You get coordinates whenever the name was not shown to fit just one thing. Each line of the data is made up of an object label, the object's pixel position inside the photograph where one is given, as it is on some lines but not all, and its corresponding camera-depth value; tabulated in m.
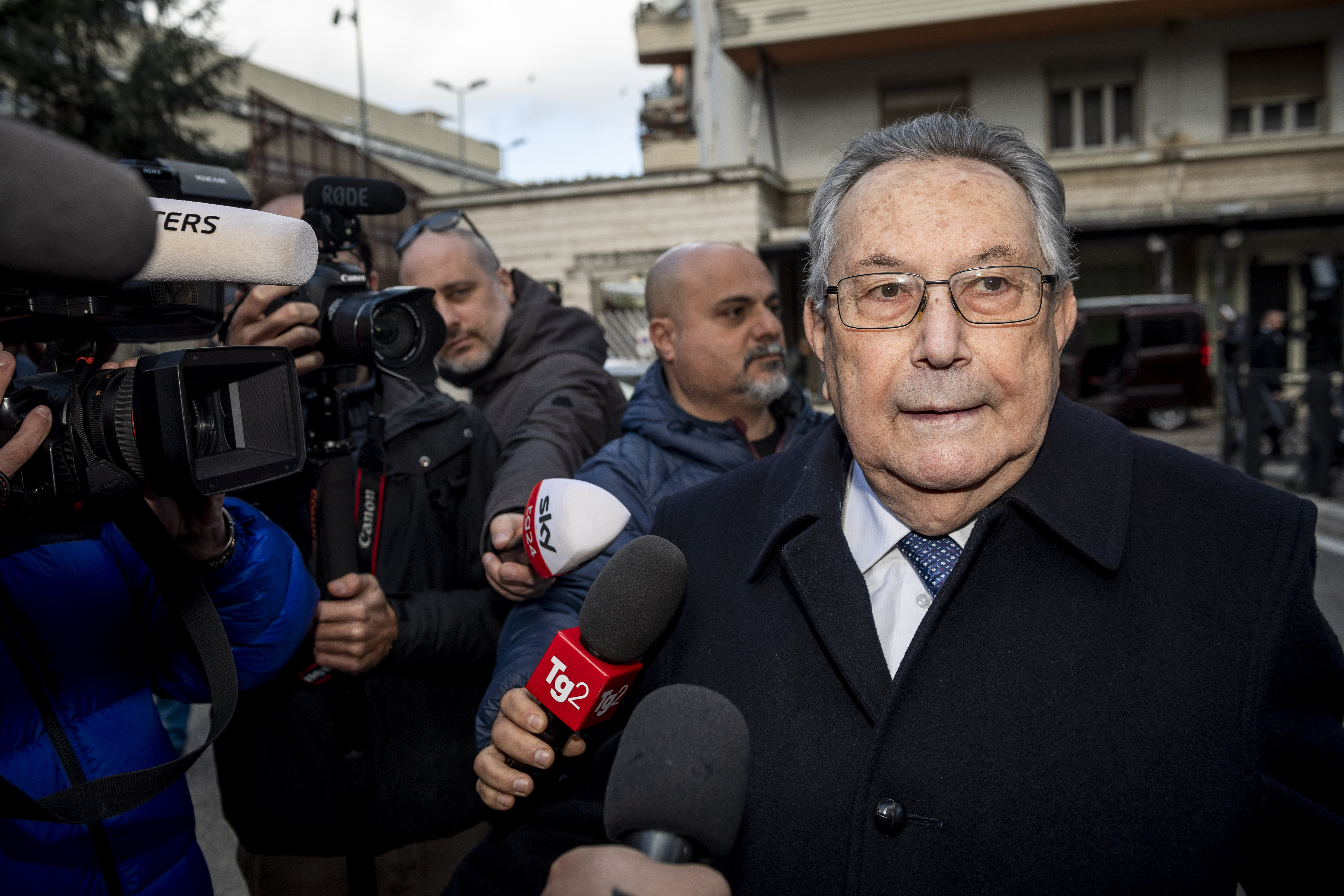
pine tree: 13.22
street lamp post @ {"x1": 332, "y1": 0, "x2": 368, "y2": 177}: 23.22
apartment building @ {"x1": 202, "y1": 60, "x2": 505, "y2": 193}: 32.22
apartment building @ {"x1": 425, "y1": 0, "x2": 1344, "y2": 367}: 15.03
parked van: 14.53
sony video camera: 1.25
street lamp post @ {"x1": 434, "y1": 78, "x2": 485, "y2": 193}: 27.23
